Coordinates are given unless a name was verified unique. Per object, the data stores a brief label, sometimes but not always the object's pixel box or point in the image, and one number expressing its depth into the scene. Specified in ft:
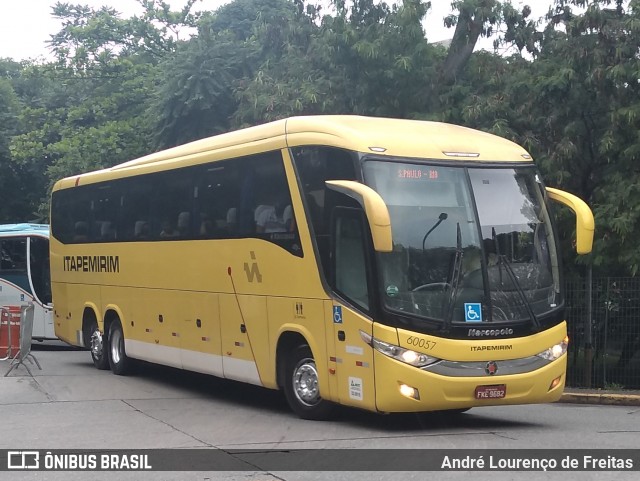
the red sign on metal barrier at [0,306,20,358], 61.93
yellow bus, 35.12
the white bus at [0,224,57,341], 85.61
